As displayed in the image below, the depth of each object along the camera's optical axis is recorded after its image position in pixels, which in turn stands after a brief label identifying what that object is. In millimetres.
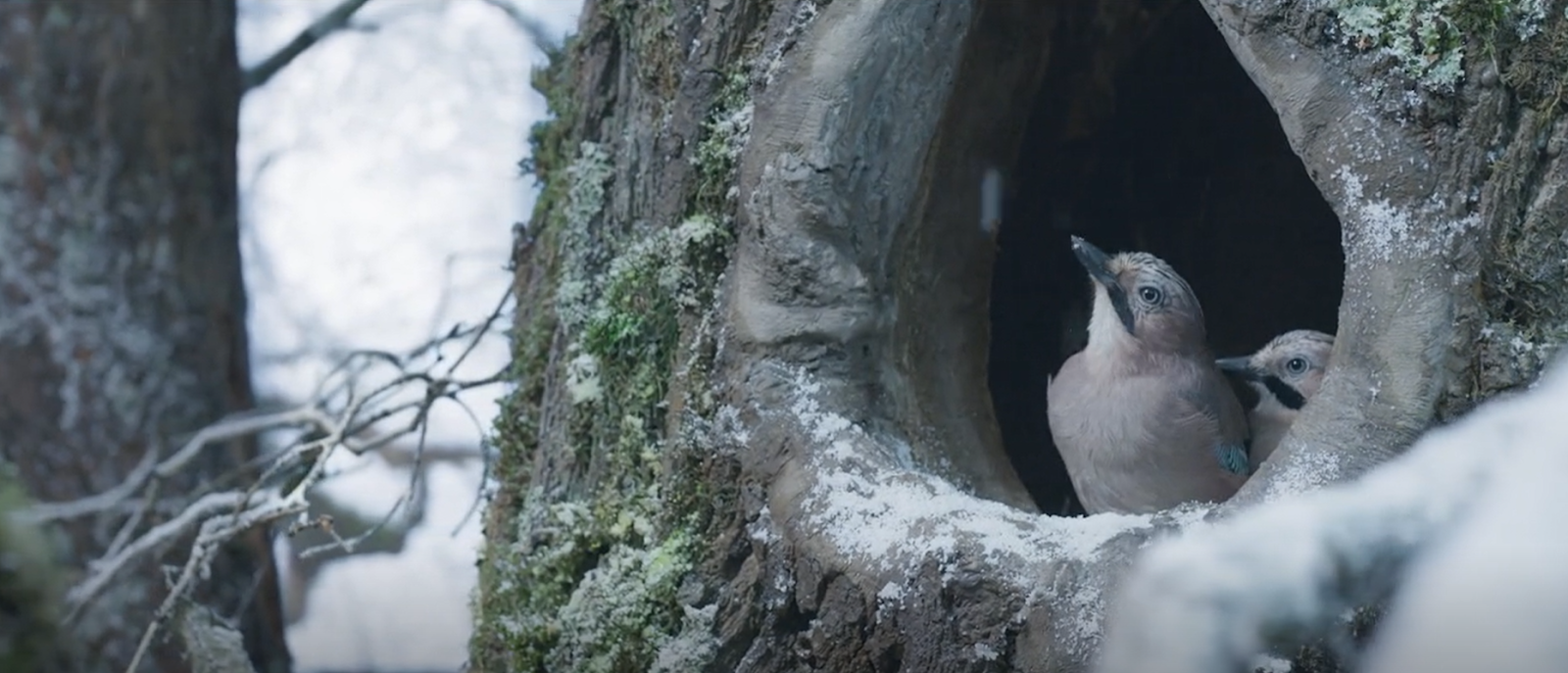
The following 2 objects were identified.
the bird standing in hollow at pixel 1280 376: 4027
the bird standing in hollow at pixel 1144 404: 3766
